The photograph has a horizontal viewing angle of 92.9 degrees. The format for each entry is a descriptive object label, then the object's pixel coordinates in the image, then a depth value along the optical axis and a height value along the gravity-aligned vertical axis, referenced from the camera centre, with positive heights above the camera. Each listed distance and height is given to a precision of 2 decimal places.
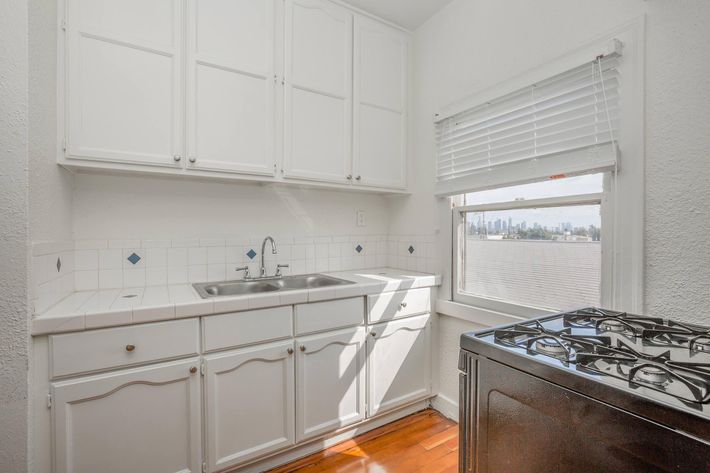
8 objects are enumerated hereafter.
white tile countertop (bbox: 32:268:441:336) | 1.26 -0.32
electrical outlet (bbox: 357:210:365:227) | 2.64 +0.11
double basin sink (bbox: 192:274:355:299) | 1.95 -0.33
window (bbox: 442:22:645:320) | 1.39 +0.26
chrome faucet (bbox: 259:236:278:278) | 2.16 -0.13
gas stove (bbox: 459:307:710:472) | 0.61 -0.33
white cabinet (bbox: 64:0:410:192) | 1.51 +0.76
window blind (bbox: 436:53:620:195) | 1.45 +0.52
